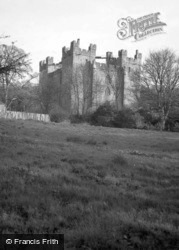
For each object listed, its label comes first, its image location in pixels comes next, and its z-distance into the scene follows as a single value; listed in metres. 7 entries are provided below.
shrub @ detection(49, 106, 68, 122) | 39.59
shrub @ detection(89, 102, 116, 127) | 40.22
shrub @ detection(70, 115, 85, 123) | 43.91
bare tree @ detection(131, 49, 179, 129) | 41.81
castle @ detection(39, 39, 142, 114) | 61.50
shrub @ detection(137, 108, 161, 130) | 41.36
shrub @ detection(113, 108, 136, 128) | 39.16
